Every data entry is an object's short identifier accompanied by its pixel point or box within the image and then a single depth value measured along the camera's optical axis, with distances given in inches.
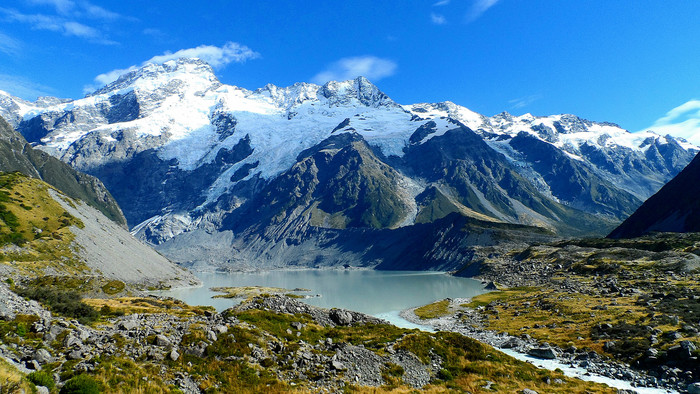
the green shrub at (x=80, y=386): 757.9
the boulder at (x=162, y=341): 1047.1
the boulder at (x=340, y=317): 1870.1
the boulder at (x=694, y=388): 1186.9
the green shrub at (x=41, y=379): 739.4
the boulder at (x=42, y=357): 833.8
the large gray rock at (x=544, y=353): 1736.0
